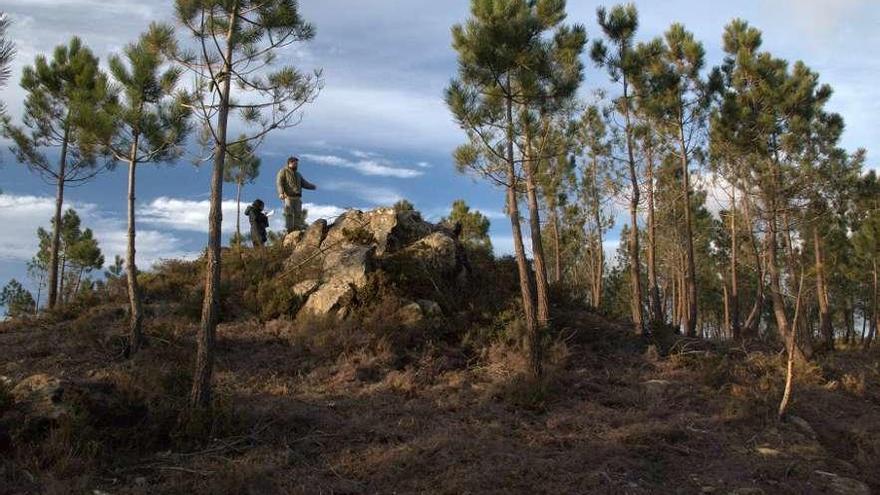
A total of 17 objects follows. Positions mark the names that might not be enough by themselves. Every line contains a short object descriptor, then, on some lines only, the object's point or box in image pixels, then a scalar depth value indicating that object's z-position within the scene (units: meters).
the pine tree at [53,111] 17.69
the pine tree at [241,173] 24.22
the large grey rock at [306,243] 15.41
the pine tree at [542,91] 12.66
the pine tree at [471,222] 34.22
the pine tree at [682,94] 18.84
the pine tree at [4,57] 7.28
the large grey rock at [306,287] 14.03
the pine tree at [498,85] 12.26
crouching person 18.09
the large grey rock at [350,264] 13.92
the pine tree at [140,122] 11.79
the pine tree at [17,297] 31.64
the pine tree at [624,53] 16.44
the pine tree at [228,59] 9.23
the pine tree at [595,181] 19.20
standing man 16.66
